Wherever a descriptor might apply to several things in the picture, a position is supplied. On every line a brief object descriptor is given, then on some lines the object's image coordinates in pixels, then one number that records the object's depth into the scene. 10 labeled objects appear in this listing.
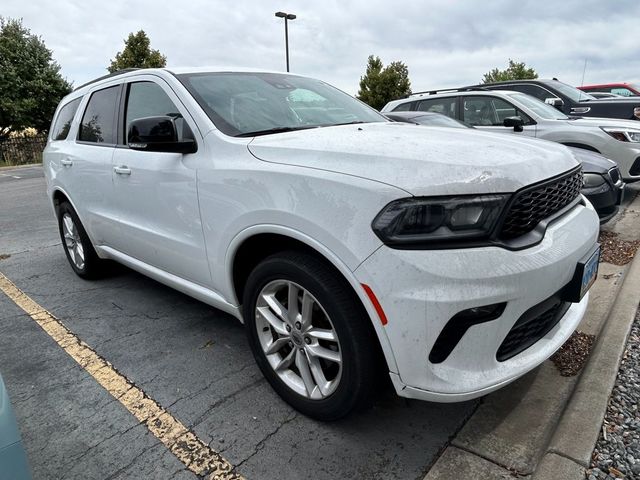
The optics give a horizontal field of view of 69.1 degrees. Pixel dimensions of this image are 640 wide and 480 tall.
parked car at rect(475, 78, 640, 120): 8.72
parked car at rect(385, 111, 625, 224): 4.18
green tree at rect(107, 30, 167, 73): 24.33
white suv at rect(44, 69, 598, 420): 1.71
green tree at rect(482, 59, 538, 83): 37.25
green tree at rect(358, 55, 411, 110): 29.14
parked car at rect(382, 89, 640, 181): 6.10
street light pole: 20.36
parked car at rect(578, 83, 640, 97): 13.88
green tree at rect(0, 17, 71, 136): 22.38
